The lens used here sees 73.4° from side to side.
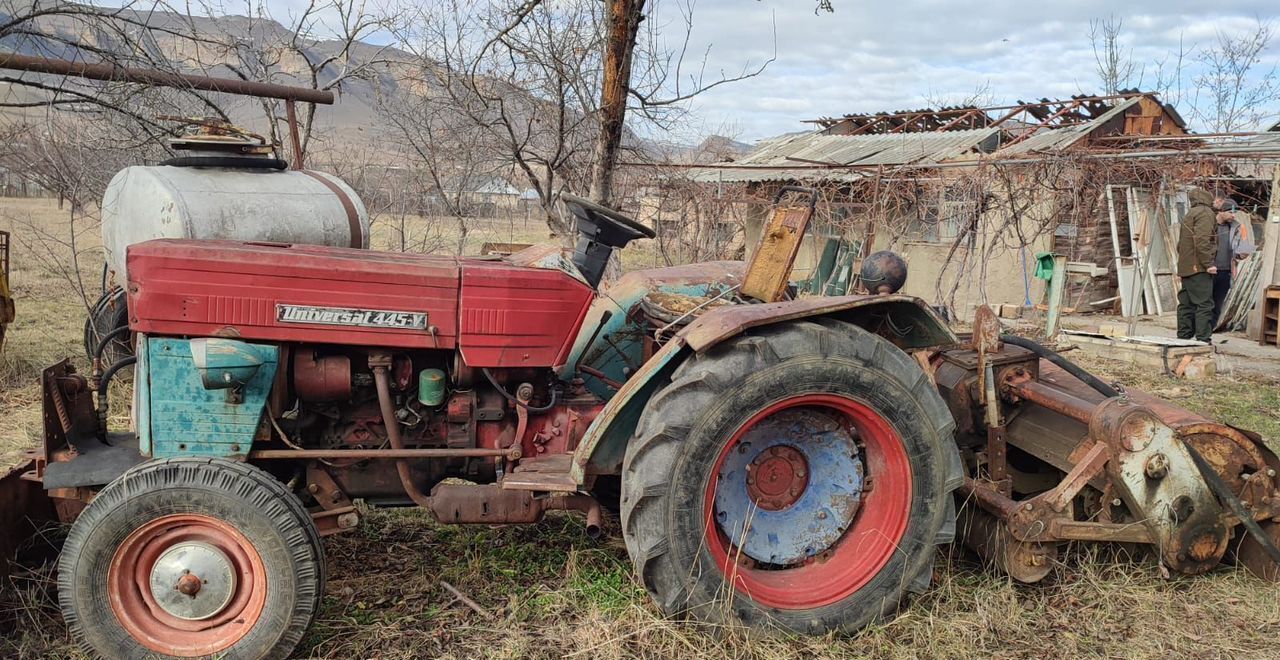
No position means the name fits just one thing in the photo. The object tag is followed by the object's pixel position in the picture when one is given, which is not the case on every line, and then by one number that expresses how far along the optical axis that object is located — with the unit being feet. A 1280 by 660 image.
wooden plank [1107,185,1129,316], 41.63
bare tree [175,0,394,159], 24.09
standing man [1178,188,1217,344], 30.14
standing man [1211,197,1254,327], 31.76
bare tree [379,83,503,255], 28.84
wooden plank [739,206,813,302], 10.70
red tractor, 8.75
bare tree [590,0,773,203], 19.40
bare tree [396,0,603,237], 23.44
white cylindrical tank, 12.05
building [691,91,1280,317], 33.65
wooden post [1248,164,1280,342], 33.76
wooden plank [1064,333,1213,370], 25.96
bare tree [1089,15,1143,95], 85.87
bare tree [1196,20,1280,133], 77.05
